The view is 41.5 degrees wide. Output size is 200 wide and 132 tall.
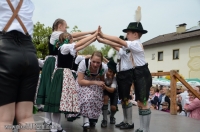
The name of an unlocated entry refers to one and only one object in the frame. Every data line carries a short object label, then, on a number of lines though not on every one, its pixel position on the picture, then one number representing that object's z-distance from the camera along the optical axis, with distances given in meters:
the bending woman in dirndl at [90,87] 4.11
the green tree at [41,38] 22.23
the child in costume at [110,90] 4.54
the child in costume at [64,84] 3.56
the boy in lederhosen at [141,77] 3.71
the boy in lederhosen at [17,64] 1.98
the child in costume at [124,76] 4.04
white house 28.31
